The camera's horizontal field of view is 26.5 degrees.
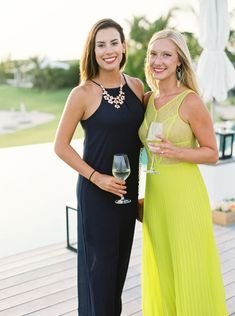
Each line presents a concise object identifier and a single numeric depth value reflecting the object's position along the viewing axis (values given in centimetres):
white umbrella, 546
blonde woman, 227
